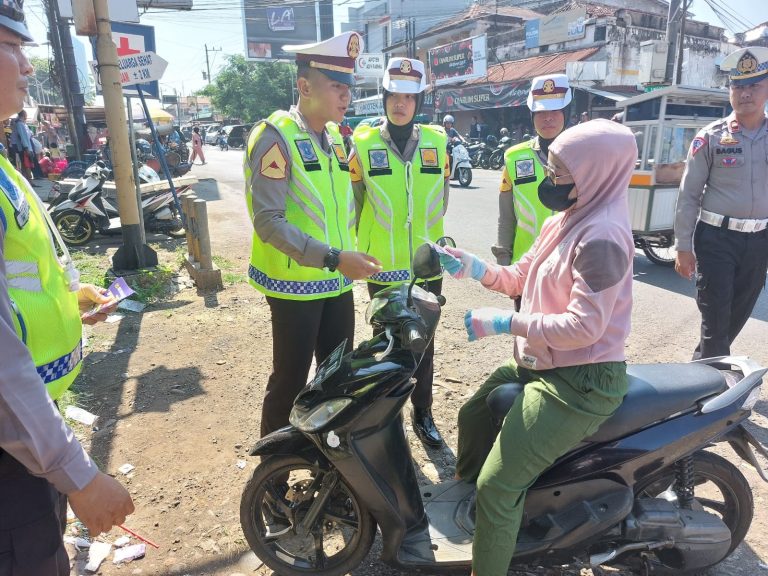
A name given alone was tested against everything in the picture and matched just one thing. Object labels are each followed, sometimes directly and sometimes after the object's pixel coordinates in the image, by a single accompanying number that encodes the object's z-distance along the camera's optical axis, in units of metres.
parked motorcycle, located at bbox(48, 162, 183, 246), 8.15
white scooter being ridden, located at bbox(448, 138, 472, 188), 13.89
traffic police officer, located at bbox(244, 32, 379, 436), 2.26
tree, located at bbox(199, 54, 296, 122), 51.03
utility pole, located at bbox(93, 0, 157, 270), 5.39
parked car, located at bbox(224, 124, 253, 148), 37.50
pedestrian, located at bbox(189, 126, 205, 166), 23.25
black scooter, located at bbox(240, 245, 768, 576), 1.96
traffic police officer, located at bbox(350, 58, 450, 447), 3.00
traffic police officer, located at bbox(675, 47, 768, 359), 3.27
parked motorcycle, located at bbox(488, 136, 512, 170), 18.78
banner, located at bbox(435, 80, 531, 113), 24.50
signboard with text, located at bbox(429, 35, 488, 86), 28.44
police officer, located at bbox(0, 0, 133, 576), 1.13
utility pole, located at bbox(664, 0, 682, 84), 15.88
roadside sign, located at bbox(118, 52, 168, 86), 5.95
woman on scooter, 1.71
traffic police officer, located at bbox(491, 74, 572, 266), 3.17
